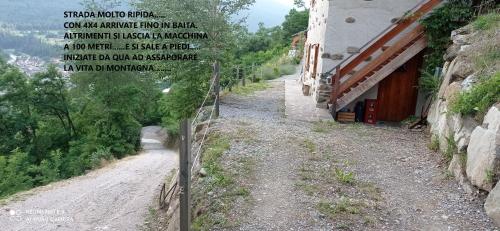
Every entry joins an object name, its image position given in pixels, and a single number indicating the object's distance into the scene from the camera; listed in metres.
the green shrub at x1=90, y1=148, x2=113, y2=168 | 15.04
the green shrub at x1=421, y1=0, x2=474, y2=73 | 8.41
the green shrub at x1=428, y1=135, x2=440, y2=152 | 6.26
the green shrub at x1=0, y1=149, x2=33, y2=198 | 13.65
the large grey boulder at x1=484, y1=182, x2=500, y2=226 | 3.81
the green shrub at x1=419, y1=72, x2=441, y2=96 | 7.97
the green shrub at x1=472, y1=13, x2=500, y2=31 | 6.86
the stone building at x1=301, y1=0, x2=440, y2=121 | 9.27
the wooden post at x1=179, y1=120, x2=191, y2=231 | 3.12
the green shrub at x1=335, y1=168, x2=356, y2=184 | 4.91
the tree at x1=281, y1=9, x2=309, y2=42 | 34.38
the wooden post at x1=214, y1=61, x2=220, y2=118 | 8.48
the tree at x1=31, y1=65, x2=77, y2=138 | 21.01
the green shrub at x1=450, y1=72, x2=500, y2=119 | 4.82
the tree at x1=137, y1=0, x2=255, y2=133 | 10.26
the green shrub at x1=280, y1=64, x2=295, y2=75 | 21.50
